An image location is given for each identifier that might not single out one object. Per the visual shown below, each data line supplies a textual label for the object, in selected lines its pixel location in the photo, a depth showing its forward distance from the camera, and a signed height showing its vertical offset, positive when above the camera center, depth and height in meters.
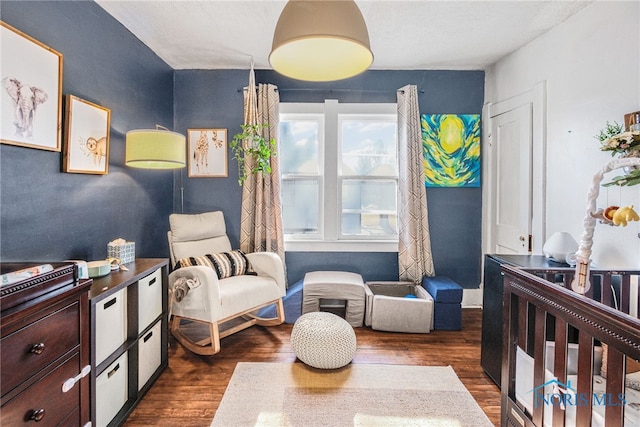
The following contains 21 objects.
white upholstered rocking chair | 2.24 -0.57
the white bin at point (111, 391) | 1.50 -0.92
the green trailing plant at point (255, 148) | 2.95 +0.61
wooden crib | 0.86 -0.50
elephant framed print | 1.42 +0.57
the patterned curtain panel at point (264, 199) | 3.11 +0.12
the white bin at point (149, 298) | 1.84 -0.55
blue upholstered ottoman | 2.78 -0.82
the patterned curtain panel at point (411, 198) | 3.13 +0.16
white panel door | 2.64 +0.33
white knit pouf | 2.09 -0.89
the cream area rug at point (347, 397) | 1.67 -1.09
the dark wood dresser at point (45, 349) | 0.99 -0.50
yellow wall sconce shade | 2.19 +0.44
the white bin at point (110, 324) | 1.49 -0.58
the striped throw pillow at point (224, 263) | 2.55 -0.44
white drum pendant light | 1.04 +0.64
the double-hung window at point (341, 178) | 3.28 +0.37
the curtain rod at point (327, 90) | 3.22 +1.26
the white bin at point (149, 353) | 1.84 -0.89
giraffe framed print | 3.24 +0.59
